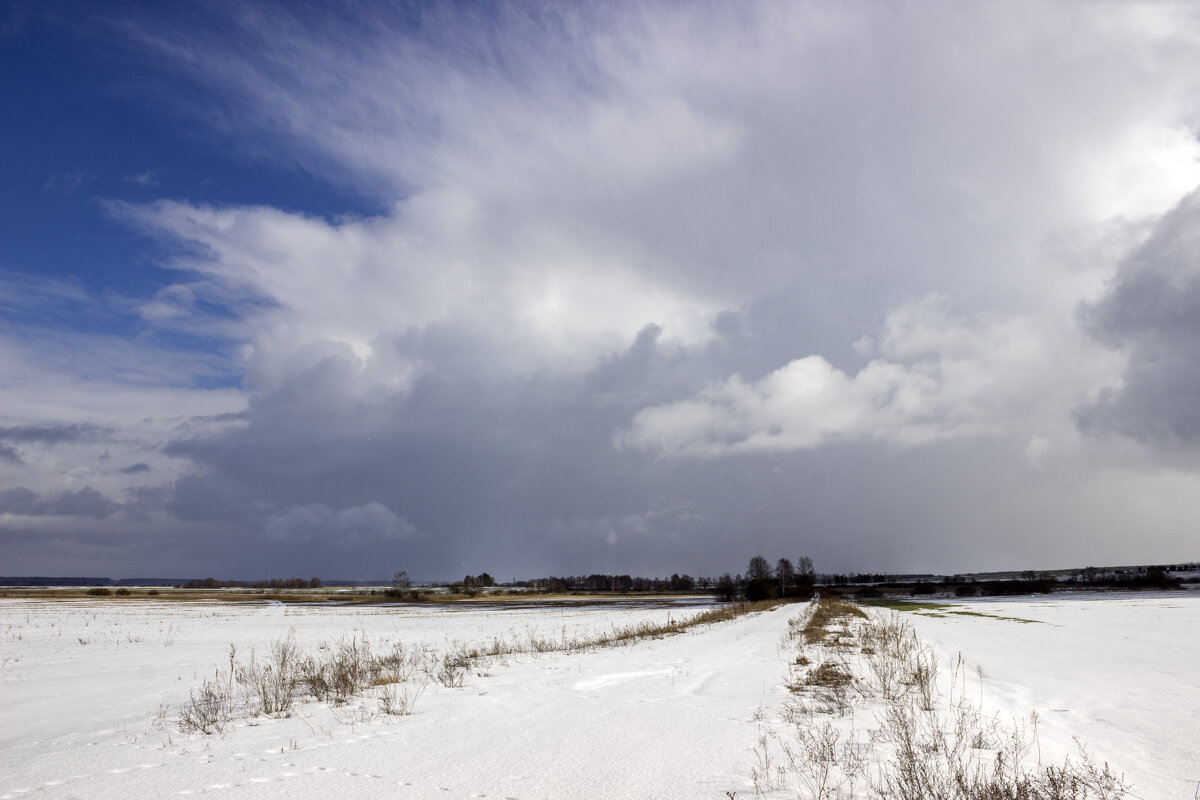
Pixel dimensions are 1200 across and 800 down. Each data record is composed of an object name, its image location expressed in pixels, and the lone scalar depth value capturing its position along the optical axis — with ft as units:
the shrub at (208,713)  31.76
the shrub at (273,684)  36.40
